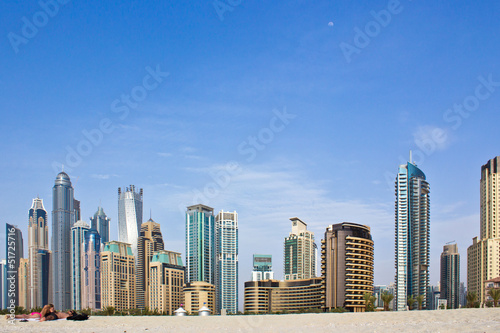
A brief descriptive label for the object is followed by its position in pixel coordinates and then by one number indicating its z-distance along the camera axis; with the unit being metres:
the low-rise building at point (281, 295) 169.75
